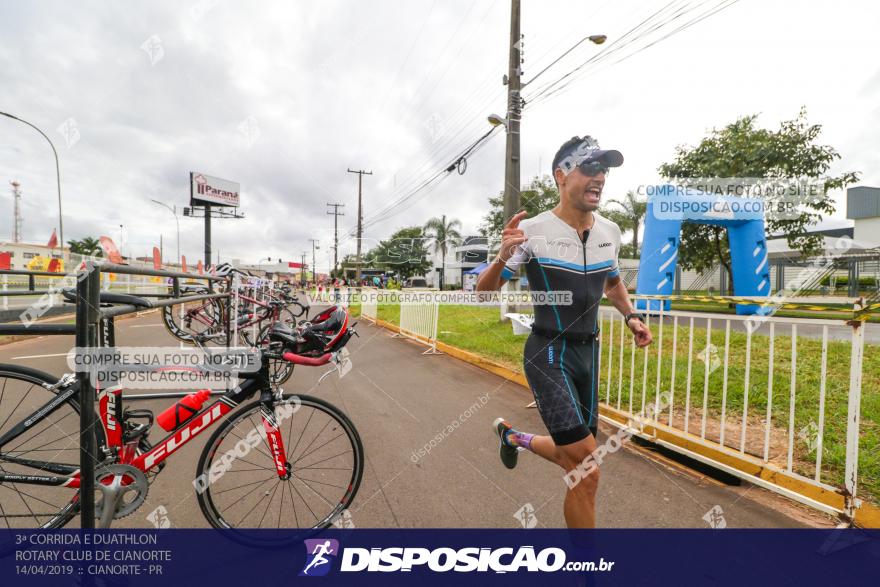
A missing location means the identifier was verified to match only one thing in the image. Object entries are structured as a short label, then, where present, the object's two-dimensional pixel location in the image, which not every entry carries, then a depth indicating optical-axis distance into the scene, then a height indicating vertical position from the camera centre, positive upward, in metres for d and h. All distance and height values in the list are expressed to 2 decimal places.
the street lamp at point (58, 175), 11.76 +3.97
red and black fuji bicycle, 2.02 -0.86
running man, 1.98 -0.03
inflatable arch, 11.28 +1.33
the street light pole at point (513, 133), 10.07 +3.67
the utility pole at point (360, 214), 35.06 +6.17
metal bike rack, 1.64 -0.22
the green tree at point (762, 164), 14.67 +4.45
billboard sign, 38.65 +8.84
